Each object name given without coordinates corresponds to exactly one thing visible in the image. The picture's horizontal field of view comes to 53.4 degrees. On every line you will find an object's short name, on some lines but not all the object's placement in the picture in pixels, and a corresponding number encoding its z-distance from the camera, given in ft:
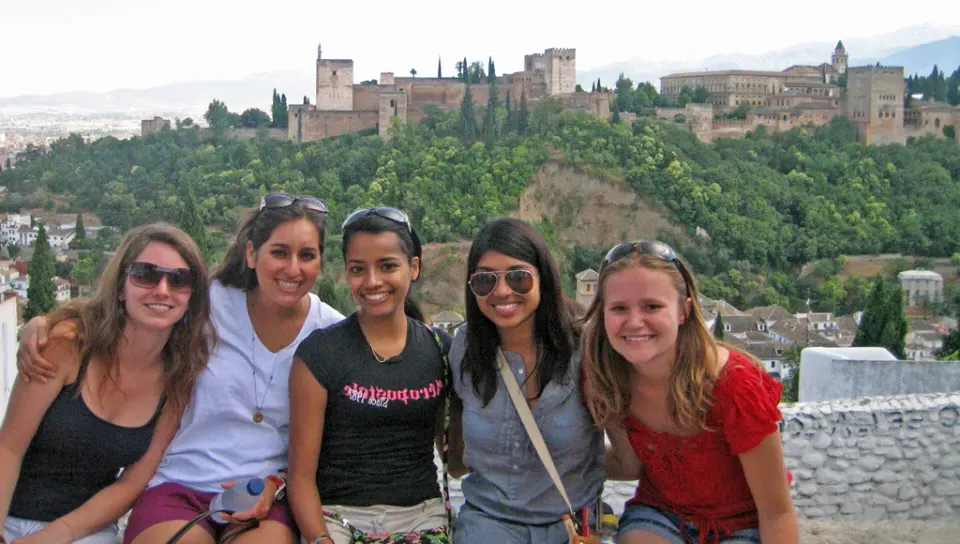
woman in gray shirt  9.81
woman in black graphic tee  9.67
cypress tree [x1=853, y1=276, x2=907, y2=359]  55.88
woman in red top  9.07
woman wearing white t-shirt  9.74
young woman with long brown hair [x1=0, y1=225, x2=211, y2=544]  9.64
